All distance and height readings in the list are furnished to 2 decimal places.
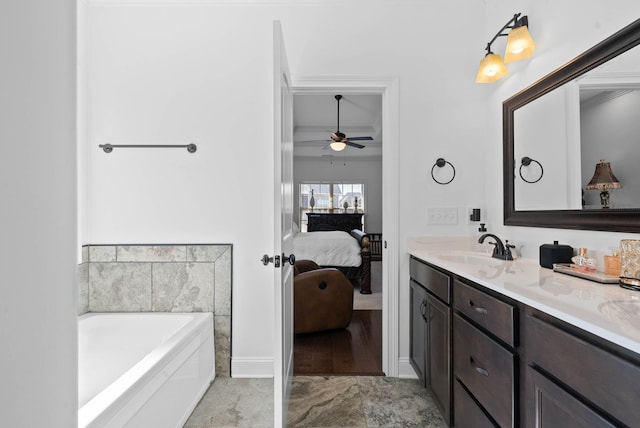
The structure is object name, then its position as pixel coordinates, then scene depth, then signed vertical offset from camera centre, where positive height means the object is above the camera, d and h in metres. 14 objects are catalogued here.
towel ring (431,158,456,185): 2.29 +0.35
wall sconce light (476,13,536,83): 1.79 +0.95
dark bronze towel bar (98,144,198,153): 2.25 +0.48
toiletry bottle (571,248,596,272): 1.39 -0.21
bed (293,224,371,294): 4.50 -0.55
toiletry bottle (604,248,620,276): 1.31 -0.21
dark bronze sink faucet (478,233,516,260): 1.87 -0.22
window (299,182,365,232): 7.68 +0.44
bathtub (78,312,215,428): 1.28 -0.81
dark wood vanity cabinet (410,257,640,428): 0.75 -0.48
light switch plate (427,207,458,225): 2.31 -0.01
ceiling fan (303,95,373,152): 4.77 +1.12
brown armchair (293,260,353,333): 2.92 -0.81
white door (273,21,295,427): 1.55 -0.11
